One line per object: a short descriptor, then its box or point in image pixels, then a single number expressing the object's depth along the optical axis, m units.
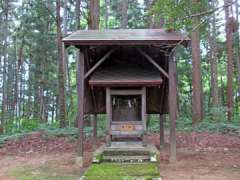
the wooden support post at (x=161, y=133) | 11.41
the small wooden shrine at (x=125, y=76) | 8.94
